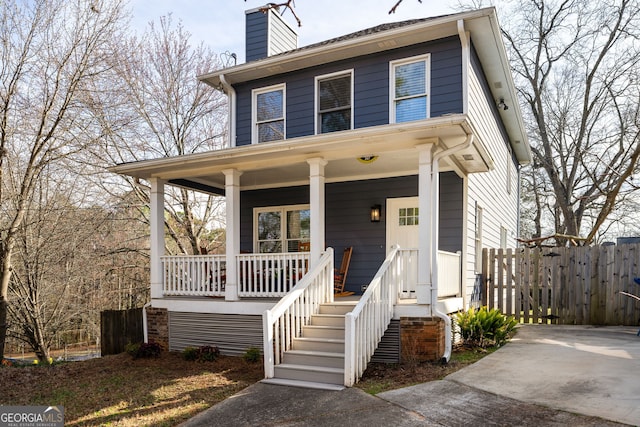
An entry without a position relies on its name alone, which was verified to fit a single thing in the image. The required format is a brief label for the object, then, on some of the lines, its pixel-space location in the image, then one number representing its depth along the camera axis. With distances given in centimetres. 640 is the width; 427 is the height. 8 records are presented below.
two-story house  631
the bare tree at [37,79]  948
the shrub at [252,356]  714
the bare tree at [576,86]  1702
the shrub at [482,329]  720
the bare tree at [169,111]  1427
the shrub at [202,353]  736
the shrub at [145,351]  780
